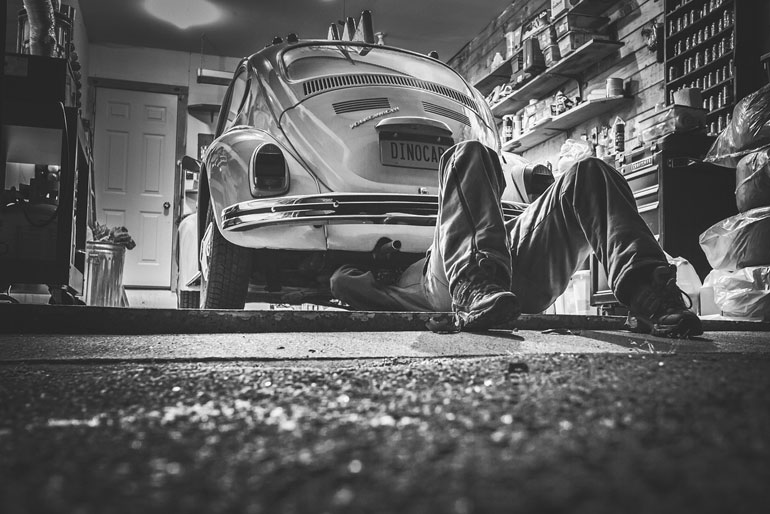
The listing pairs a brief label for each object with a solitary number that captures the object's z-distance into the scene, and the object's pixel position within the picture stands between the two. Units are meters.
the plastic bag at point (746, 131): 3.17
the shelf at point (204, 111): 8.73
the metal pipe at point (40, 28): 3.38
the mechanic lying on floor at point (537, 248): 1.44
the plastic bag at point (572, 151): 5.36
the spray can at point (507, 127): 7.22
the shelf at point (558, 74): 5.61
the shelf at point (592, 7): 5.61
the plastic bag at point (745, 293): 2.97
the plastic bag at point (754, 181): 3.09
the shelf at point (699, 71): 4.25
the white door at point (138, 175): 8.52
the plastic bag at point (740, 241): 3.07
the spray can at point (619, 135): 5.24
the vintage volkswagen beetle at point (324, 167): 2.32
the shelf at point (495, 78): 7.12
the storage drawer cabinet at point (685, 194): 3.86
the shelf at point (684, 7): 4.58
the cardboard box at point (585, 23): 5.76
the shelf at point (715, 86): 4.20
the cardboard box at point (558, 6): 5.89
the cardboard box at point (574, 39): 5.76
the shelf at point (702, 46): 4.29
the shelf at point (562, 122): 5.56
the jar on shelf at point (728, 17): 4.23
